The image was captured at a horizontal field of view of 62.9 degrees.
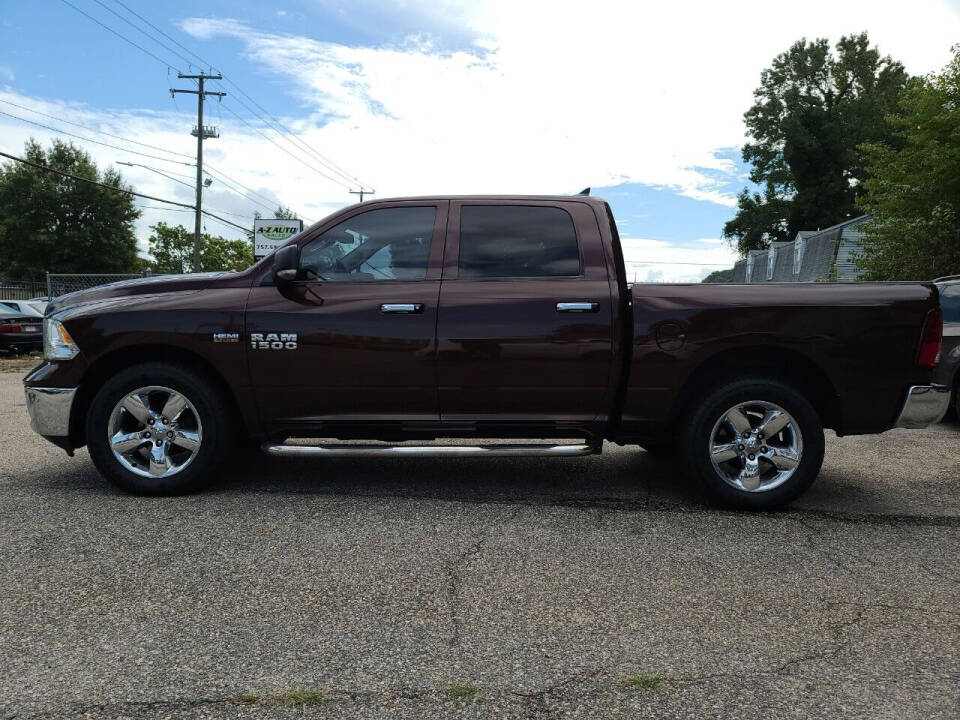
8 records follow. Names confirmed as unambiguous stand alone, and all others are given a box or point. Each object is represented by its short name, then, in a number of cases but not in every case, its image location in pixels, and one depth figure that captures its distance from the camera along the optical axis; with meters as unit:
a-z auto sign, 28.52
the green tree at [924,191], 20.45
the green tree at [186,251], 72.69
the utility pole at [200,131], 37.34
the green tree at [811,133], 55.97
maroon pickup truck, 4.64
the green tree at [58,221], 58.41
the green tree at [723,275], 61.53
